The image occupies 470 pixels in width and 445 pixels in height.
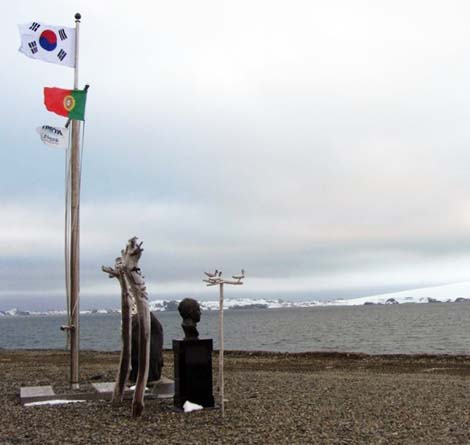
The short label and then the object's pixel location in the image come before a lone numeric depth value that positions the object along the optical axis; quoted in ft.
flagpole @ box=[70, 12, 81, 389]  42.24
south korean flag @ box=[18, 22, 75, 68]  43.50
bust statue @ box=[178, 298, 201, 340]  37.11
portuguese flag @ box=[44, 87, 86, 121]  42.98
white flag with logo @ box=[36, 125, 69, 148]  42.19
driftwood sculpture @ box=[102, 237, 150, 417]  33.78
